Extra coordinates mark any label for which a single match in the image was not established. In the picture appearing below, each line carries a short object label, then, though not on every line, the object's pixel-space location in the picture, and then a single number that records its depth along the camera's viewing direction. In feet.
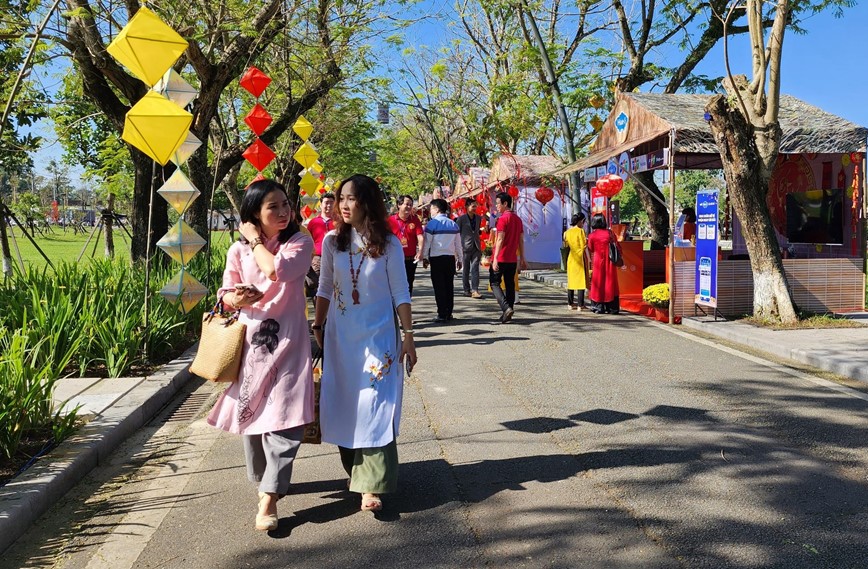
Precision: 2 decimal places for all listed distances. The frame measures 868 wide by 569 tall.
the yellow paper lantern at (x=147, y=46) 21.77
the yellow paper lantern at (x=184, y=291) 26.48
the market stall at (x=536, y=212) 75.61
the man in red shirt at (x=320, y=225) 31.12
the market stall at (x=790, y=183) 36.01
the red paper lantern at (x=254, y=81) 36.32
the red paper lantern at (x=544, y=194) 71.05
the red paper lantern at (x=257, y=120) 39.87
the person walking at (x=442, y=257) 35.99
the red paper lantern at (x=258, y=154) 39.32
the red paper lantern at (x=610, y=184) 45.55
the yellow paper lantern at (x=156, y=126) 22.61
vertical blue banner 33.53
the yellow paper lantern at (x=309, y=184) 53.21
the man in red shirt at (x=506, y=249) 35.24
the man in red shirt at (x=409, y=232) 36.45
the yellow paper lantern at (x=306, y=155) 50.80
